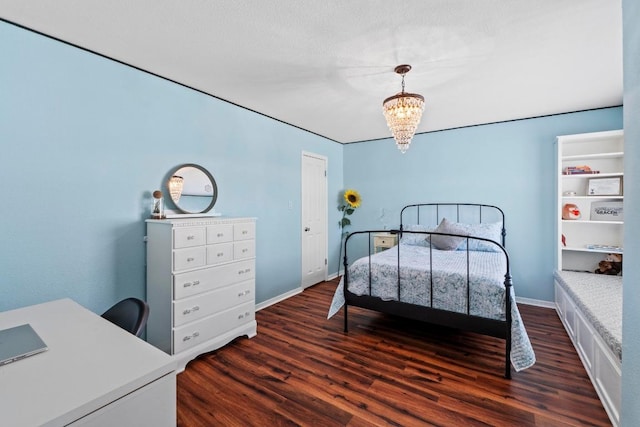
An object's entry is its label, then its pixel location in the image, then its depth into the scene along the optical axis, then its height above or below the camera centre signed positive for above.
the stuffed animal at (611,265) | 3.15 -0.62
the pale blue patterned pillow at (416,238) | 3.95 -0.39
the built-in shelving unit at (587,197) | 3.22 +0.16
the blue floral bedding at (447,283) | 2.15 -0.65
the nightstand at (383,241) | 4.63 -0.50
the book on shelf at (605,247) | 3.12 -0.42
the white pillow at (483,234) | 3.53 -0.30
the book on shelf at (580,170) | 3.31 +0.48
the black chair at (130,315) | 1.37 -0.54
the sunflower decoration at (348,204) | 5.00 +0.13
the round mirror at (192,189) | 2.65 +0.23
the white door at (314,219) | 4.41 -0.13
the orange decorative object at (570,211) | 3.41 +0.00
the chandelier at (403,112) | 2.23 +0.80
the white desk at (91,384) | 0.75 -0.52
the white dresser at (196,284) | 2.24 -0.63
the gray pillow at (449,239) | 3.55 -0.36
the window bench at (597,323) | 1.70 -0.86
